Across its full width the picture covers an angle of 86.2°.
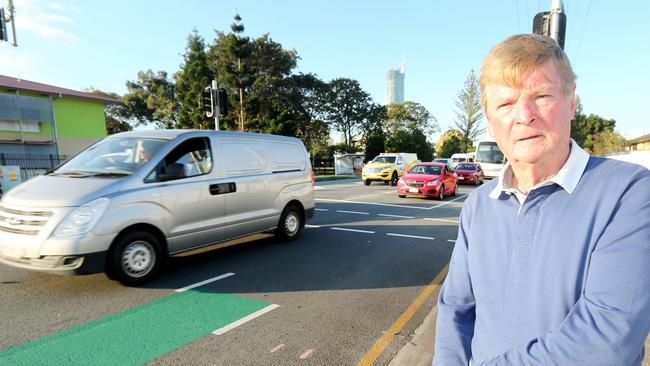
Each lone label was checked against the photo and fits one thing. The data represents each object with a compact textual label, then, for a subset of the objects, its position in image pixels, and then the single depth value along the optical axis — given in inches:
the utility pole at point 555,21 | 213.2
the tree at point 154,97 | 1658.5
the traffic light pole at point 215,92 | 470.2
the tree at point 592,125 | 2372.8
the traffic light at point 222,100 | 476.1
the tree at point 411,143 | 2150.6
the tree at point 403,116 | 2578.7
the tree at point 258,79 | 1154.0
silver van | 152.0
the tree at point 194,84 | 1324.1
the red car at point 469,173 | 888.9
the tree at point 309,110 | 1558.8
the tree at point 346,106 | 2089.4
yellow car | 840.3
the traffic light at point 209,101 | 474.3
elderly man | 41.0
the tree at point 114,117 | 1784.0
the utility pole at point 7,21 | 385.7
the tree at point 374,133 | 2129.7
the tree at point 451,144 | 2833.7
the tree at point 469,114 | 2313.0
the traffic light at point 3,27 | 384.6
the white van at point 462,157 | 1882.1
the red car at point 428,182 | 547.2
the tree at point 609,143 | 1530.5
